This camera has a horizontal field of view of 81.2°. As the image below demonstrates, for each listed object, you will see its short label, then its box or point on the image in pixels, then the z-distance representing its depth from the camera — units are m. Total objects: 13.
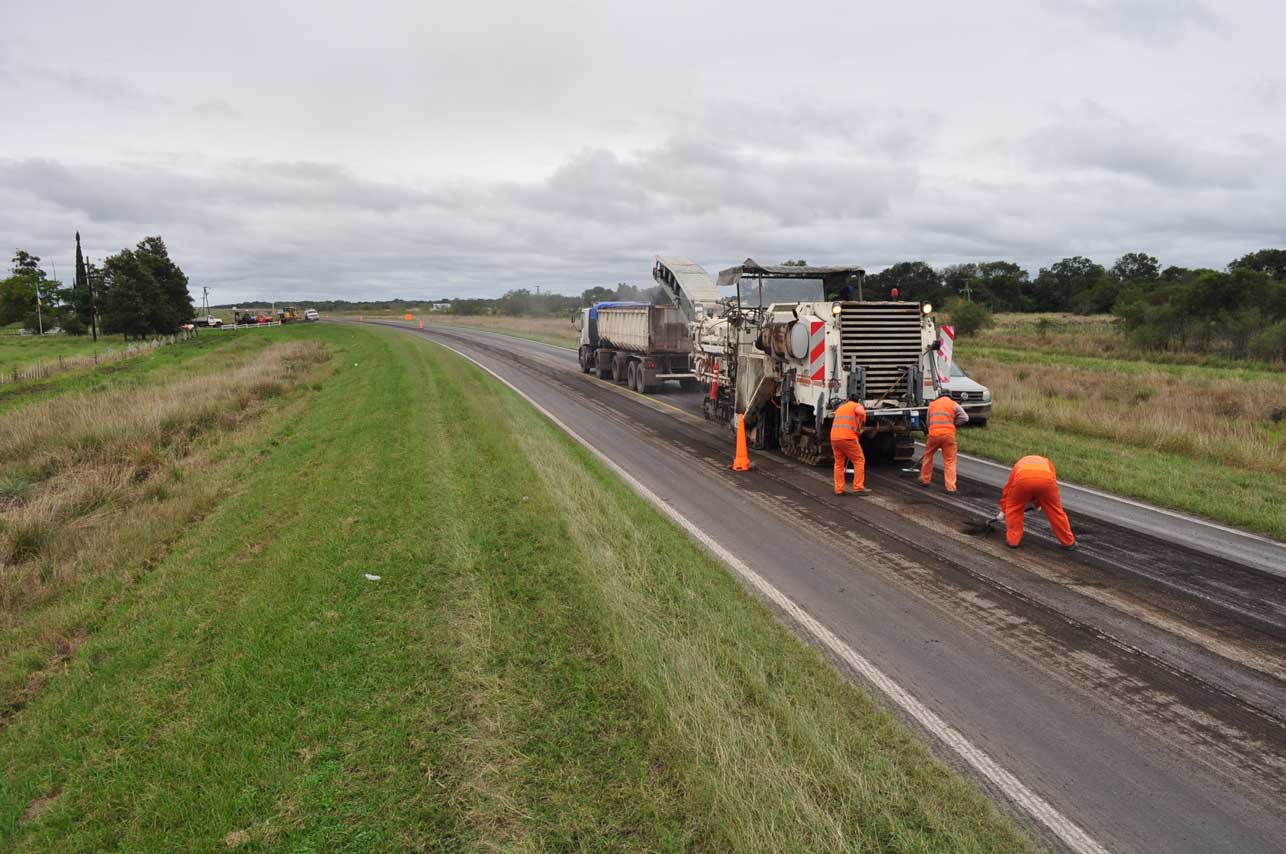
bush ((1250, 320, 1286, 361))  27.02
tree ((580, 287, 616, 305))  65.96
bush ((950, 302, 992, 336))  43.41
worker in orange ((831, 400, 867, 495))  9.88
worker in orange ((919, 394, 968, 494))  9.78
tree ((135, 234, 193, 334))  48.91
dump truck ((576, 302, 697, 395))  21.33
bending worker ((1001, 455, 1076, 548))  7.26
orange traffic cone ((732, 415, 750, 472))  11.46
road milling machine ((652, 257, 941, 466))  11.12
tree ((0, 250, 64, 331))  78.65
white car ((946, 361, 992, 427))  15.02
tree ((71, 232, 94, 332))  64.31
